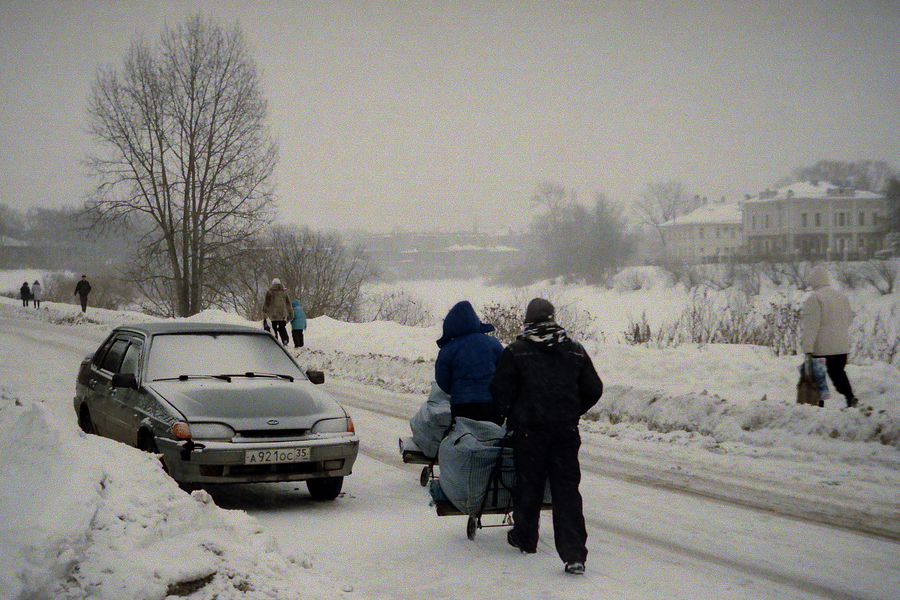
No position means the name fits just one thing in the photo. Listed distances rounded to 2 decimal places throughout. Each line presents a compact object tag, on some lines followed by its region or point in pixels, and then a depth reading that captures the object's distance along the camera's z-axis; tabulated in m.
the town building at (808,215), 86.88
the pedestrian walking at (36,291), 45.88
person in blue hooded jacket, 6.73
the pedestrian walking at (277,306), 21.73
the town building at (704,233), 111.69
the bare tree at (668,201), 117.50
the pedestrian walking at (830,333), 9.81
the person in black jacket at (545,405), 5.25
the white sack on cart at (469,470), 5.64
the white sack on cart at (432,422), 7.36
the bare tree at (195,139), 35.56
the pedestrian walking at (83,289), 38.88
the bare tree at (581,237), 89.44
